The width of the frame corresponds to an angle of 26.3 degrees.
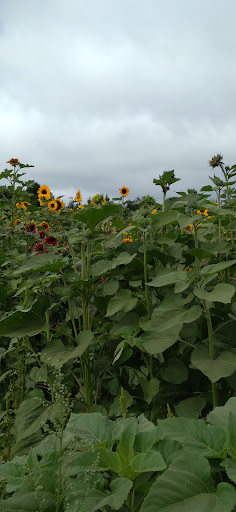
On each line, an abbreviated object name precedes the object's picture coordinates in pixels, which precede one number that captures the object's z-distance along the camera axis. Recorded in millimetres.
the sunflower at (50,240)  3450
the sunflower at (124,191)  6509
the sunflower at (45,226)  4411
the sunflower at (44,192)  6137
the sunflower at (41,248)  3295
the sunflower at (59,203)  5404
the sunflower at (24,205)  5480
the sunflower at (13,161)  5031
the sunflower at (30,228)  4219
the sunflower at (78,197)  7566
